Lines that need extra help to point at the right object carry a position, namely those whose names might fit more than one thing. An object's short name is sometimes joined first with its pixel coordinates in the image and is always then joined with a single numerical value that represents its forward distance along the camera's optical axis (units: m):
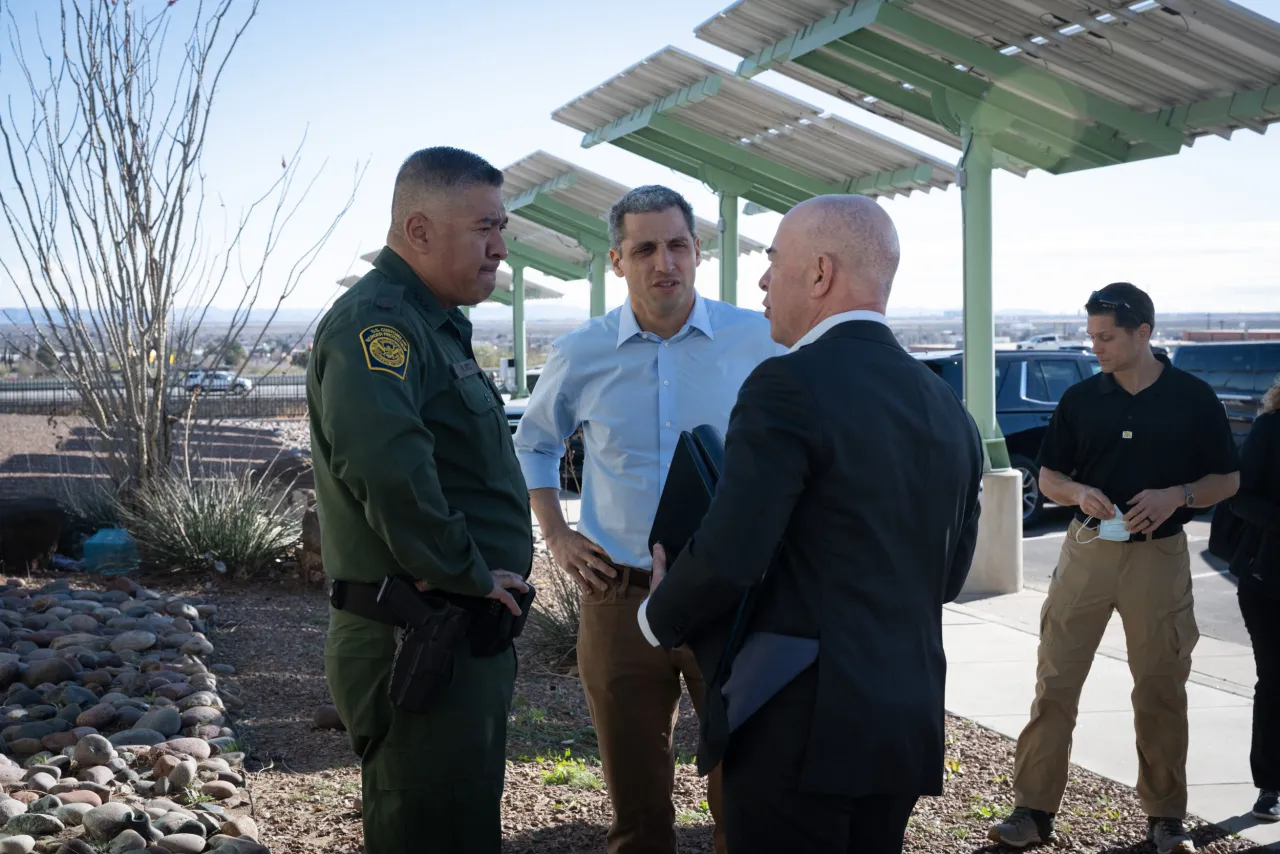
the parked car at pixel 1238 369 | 13.30
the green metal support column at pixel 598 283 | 21.28
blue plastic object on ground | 8.84
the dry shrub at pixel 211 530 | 8.78
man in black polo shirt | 4.14
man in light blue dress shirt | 3.43
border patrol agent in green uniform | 2.49
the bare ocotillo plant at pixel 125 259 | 9.49
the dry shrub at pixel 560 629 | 6.70
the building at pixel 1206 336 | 60.89
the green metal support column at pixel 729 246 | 13.30
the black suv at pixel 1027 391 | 12.17
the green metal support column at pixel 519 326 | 25.83
